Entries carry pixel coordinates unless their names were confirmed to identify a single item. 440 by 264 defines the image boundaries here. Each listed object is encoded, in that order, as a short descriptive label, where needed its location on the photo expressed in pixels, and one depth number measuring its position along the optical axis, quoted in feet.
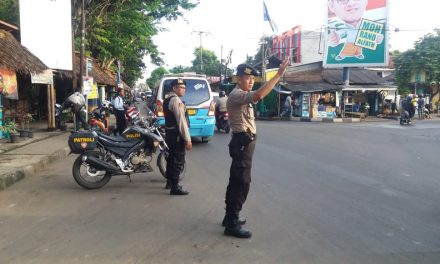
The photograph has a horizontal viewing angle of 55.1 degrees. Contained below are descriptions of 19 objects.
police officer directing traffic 14.70
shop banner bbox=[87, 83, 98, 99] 55.52
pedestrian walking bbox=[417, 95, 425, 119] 89.63
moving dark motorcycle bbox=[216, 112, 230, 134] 51.72
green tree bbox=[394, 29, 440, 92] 98.22
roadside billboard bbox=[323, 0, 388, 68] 93.66
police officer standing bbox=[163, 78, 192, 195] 20.39
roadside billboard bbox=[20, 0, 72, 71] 44.34
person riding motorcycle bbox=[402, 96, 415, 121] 71.10
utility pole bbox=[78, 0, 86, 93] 48.62
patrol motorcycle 21.81
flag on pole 97.31
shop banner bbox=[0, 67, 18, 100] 36.50
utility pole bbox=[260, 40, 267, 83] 102.87
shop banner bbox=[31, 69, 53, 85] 43.05
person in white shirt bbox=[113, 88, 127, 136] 46.00
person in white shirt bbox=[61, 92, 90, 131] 44.52
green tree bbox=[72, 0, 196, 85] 67.72
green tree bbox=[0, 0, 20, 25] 54.65
